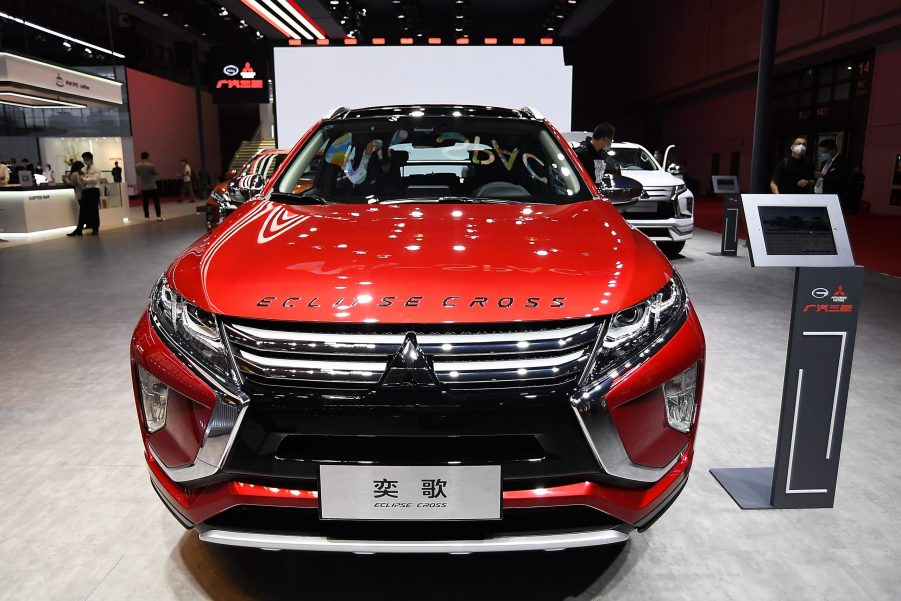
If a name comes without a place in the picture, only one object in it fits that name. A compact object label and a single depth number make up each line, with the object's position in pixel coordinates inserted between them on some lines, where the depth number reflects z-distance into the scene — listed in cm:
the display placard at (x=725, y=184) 857
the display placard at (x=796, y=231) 204
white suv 745
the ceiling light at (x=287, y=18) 1441
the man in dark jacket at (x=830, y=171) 971
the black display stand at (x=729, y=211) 829
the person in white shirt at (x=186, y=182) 2109
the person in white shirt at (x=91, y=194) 1168
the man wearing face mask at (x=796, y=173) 764
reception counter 1140
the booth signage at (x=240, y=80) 1944
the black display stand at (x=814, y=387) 211
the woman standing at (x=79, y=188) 1166
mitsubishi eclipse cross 143
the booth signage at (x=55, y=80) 1287
